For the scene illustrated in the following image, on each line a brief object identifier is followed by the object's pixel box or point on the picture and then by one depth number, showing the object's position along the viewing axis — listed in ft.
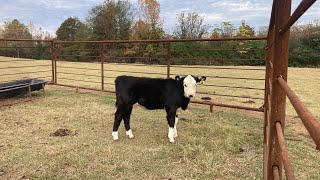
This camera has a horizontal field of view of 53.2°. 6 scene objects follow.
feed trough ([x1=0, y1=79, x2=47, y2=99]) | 25.81
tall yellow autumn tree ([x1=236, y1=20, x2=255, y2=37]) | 111.07
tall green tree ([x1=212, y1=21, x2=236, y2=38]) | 106.49
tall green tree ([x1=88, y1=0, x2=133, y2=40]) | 102.01
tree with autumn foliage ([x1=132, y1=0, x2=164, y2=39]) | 109.50
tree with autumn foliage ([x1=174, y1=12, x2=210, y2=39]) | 105.49
